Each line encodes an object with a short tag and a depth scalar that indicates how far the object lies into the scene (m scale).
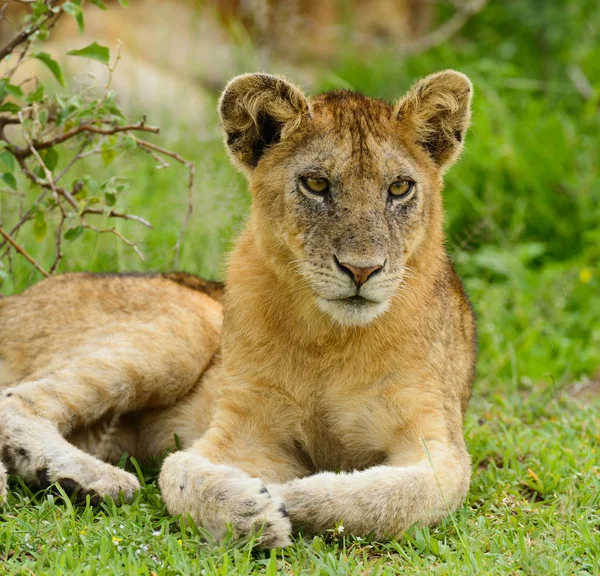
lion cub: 7.93
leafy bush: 10.68
